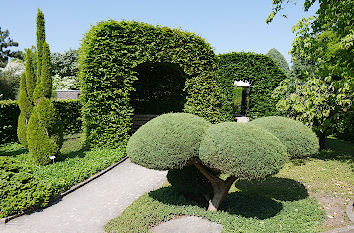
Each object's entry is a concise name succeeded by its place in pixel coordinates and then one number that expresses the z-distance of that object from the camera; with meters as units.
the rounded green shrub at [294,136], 4.93
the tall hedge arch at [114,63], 9.05
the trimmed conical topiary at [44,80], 8.14
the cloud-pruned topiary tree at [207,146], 3.86
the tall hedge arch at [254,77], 12.18
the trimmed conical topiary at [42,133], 7.91
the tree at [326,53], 6.98
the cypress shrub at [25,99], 9.28
